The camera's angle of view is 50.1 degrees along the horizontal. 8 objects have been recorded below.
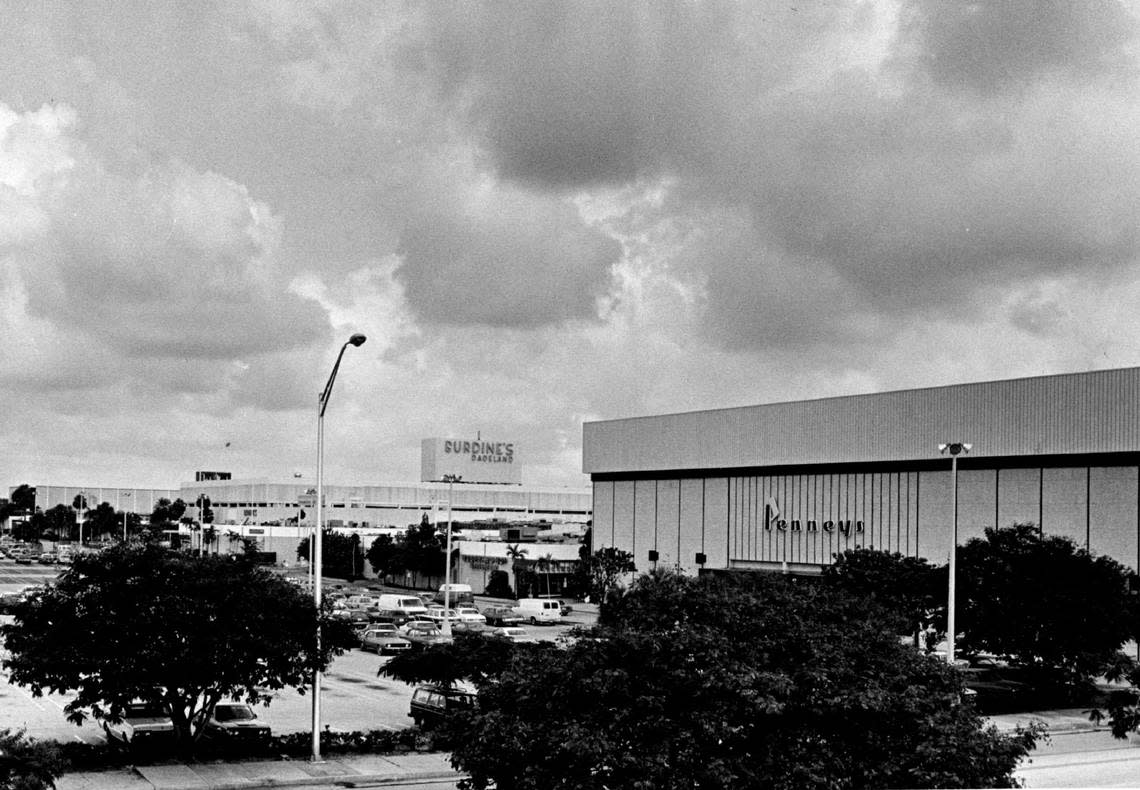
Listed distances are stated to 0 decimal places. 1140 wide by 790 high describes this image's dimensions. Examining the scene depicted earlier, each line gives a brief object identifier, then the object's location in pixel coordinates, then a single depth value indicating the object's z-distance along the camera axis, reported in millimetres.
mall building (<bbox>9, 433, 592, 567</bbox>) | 166625
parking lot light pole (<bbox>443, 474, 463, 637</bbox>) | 71075
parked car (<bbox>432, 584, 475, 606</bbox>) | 104169
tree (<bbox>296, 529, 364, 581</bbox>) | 145262
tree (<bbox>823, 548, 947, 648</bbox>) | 50562
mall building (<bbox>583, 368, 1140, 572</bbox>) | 70250
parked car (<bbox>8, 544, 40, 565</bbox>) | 156250
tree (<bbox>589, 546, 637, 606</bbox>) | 97688
